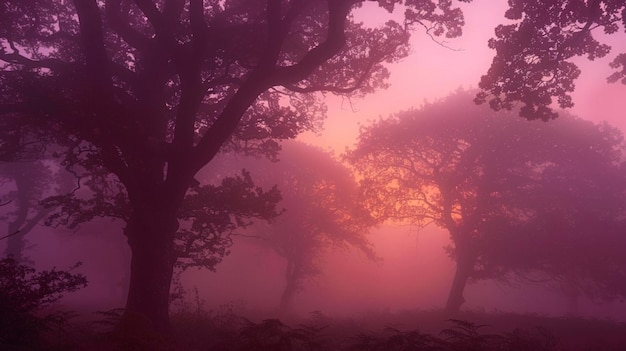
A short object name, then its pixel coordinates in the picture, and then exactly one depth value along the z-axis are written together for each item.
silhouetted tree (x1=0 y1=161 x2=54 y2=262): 28.68
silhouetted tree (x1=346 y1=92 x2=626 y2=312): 23.86
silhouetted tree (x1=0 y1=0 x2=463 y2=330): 9.83
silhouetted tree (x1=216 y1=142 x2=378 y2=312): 35.09
